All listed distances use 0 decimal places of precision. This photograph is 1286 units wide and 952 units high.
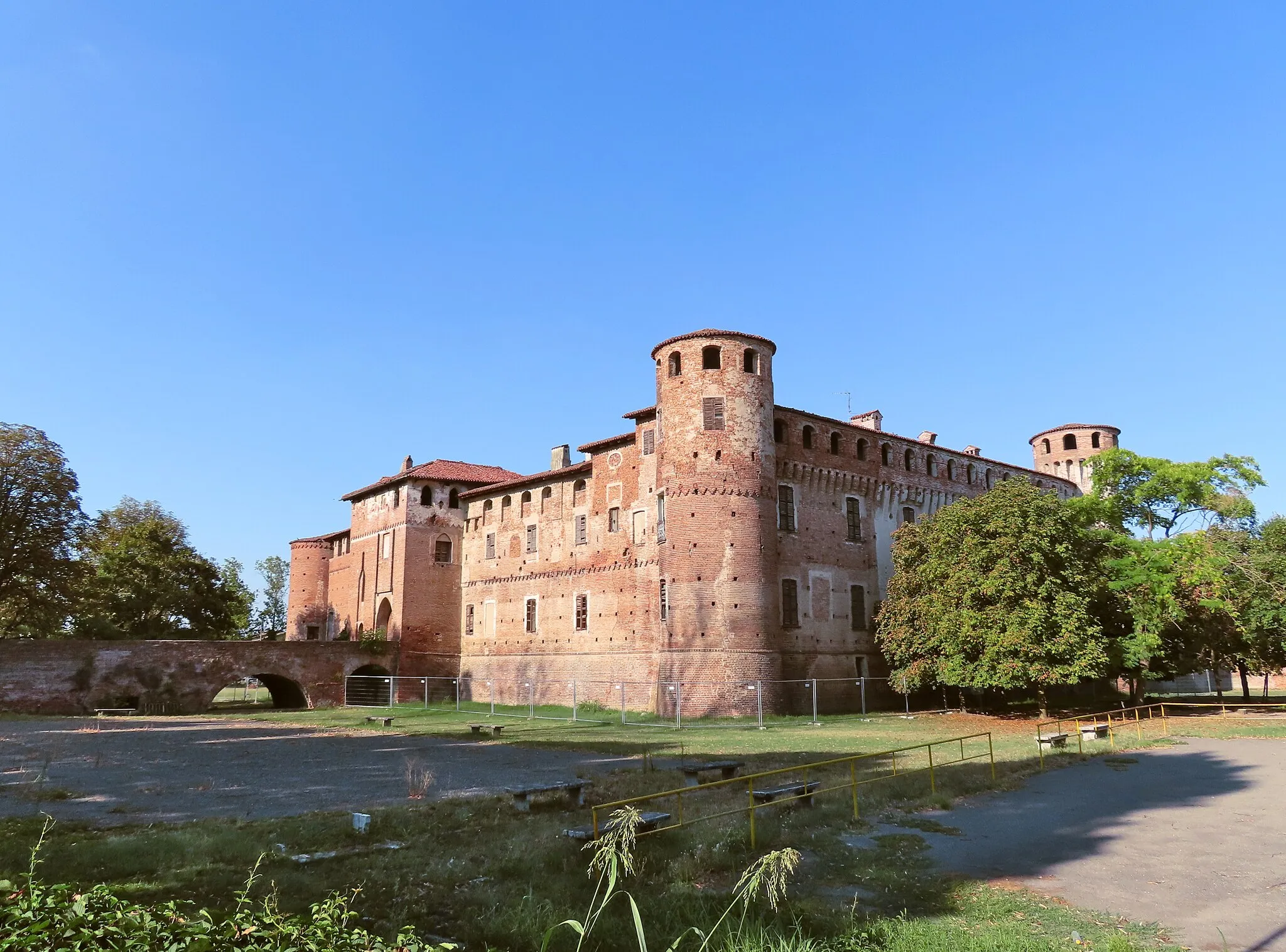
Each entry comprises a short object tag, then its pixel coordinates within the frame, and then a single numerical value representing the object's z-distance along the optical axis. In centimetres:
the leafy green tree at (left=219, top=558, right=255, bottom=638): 6962
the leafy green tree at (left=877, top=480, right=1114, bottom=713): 2730
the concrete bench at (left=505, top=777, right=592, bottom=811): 1171
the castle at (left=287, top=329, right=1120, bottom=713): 3177
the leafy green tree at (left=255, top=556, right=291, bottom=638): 7744
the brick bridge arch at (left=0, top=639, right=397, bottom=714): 3356
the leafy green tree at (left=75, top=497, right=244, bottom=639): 4538
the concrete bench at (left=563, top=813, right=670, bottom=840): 939
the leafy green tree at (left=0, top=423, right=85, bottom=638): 3778
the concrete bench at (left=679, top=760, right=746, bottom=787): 1387
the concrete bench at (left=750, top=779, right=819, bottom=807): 1155
